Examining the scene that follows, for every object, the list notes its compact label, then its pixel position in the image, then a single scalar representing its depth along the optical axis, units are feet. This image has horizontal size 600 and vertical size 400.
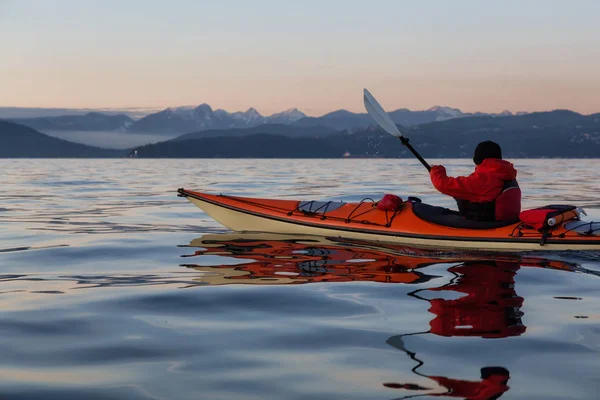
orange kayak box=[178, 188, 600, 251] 33.65
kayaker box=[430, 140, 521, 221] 32.78
